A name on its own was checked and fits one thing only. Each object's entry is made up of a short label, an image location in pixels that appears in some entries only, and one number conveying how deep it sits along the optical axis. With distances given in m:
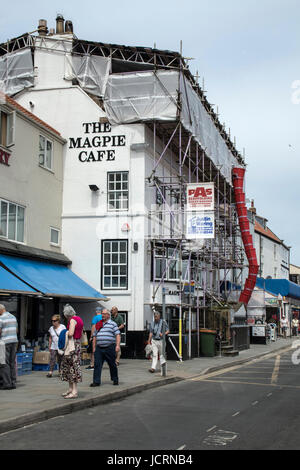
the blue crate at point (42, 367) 16.41
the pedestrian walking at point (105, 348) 12.60
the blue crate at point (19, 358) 15.40
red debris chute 31.00
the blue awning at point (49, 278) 17.09
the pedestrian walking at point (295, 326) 44.69
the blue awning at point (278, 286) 42.47
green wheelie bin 21.86
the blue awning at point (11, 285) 15.25
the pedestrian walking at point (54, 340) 14.99
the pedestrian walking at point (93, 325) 16.38
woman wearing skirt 10.91
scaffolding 21.86
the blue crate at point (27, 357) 15.80
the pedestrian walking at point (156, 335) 16.05
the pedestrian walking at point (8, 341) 12.17
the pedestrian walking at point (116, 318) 16.55
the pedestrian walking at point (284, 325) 41.01
